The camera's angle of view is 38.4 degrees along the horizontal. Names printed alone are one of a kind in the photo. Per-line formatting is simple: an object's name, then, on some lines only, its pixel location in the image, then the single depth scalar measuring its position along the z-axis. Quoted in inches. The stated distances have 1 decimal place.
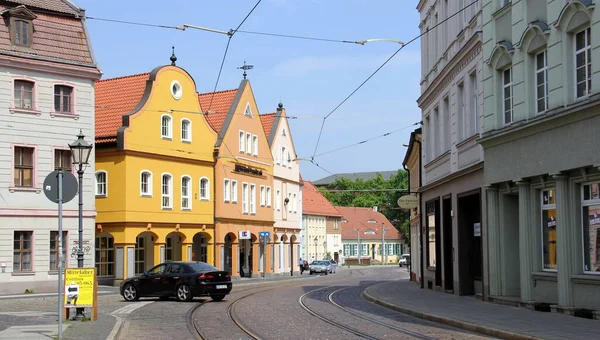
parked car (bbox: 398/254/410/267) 4458.4
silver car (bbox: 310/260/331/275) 3011.8
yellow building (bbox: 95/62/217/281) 1804.9
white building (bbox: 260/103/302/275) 2593.5
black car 1195.3
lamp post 807.7
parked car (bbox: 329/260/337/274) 3104.6
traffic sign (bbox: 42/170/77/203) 610.2
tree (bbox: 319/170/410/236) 5546.3
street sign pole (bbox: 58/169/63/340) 601.9
